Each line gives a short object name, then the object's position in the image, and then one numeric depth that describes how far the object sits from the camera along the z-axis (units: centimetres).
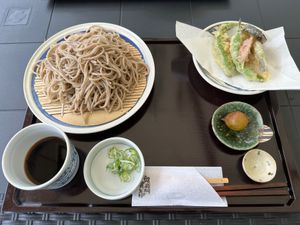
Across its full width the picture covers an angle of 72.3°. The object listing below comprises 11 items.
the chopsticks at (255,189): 30
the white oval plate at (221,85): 35
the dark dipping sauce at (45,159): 29
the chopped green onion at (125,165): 30
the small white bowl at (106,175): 28
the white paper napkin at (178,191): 28
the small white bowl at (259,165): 31
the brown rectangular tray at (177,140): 30
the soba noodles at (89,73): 35
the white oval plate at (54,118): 34
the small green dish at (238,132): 32
